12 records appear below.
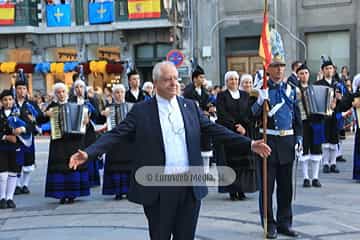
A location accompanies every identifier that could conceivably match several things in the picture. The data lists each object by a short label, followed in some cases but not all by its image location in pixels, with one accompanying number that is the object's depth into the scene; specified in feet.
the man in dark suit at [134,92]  32.99
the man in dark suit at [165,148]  16.02
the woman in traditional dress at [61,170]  31.37
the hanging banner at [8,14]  95.35
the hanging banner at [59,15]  94.22
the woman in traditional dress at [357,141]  34.19
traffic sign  65.41
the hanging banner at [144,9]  88.69
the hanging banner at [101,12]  92.07
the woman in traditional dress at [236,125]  30.14
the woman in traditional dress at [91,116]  33.27
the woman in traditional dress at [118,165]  31.99
